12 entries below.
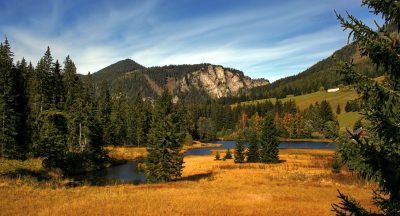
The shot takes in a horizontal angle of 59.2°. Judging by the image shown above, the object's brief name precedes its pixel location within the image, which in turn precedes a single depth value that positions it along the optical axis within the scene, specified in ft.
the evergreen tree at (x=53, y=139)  178.25
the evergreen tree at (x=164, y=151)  140.36
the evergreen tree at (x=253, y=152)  233.96
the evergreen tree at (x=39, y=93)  202.08
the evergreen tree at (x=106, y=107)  339.55
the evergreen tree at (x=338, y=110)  641.28
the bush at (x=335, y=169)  171.12
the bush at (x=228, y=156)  256.32
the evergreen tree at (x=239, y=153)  227.81
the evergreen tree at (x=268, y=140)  227.28
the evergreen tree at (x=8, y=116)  186.29
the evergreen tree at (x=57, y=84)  204.95
